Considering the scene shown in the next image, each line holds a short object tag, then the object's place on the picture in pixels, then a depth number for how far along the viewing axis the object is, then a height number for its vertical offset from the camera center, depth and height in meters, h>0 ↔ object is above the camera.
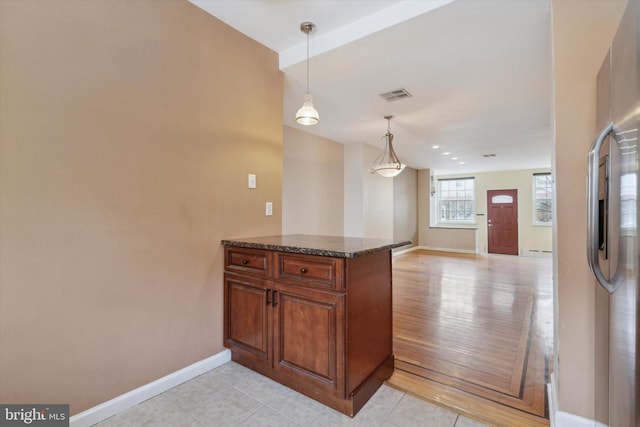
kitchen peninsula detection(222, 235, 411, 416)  1.55 -0.61
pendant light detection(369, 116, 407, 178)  4.05 +0.67
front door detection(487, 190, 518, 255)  9.00 -0.23
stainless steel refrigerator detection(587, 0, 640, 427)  0.80 -0.03
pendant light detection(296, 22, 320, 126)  2.17 +0.76
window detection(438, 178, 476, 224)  9.70 +0.45
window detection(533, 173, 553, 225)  8.59 +0.45
